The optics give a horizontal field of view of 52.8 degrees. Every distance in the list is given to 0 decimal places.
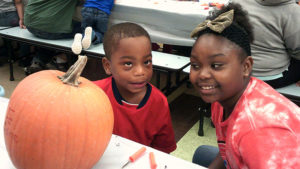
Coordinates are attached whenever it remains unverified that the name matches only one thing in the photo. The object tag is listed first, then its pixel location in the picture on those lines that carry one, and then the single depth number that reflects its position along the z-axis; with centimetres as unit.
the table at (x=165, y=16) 286
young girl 79
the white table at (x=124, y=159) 89
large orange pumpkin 78
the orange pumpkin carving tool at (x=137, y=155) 91
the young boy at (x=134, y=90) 130
